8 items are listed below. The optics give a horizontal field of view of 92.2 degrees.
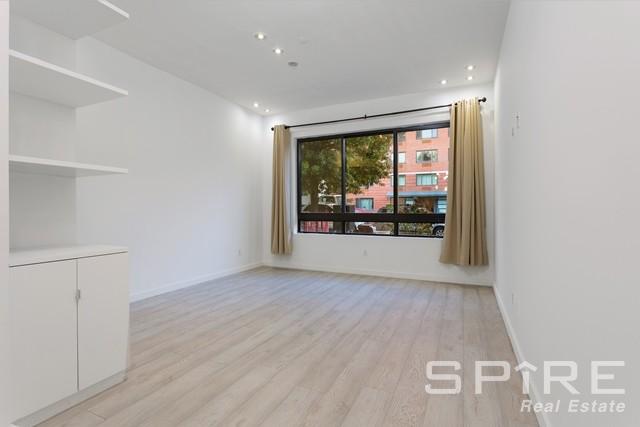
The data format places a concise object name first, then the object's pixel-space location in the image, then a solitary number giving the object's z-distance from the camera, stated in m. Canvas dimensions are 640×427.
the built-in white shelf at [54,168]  1.44
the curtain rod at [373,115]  4.47
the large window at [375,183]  4.72
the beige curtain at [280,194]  5.48
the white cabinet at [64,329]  1.45
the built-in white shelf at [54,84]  1.44
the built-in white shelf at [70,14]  1.67
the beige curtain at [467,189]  4.16
